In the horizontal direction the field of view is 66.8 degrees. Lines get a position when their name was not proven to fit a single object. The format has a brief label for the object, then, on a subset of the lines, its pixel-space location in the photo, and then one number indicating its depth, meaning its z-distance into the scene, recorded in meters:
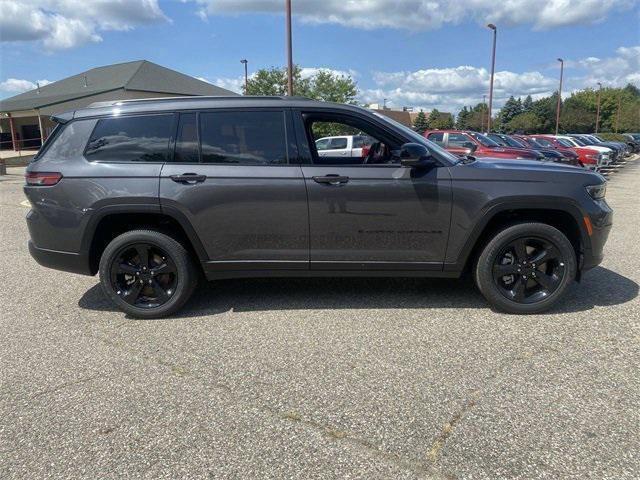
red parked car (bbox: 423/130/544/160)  13.88
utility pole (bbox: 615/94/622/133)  75.85
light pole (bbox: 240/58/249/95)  32.49
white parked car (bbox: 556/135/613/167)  20.74
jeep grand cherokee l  3.99
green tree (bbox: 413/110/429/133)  83.81
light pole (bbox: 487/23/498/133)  29.80
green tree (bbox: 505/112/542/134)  70.81
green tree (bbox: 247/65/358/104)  30.67
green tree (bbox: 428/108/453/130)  84.12
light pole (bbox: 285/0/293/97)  15.82
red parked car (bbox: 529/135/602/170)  19.41
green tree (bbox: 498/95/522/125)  90.01
